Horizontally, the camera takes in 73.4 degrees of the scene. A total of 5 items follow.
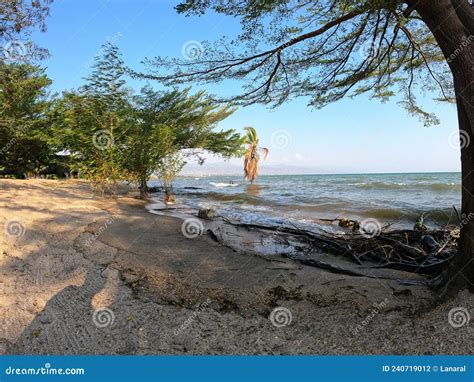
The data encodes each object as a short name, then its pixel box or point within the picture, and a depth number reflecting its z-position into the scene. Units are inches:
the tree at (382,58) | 119.2
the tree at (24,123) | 663.1
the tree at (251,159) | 1086.4
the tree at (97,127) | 394.3
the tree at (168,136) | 449.4
